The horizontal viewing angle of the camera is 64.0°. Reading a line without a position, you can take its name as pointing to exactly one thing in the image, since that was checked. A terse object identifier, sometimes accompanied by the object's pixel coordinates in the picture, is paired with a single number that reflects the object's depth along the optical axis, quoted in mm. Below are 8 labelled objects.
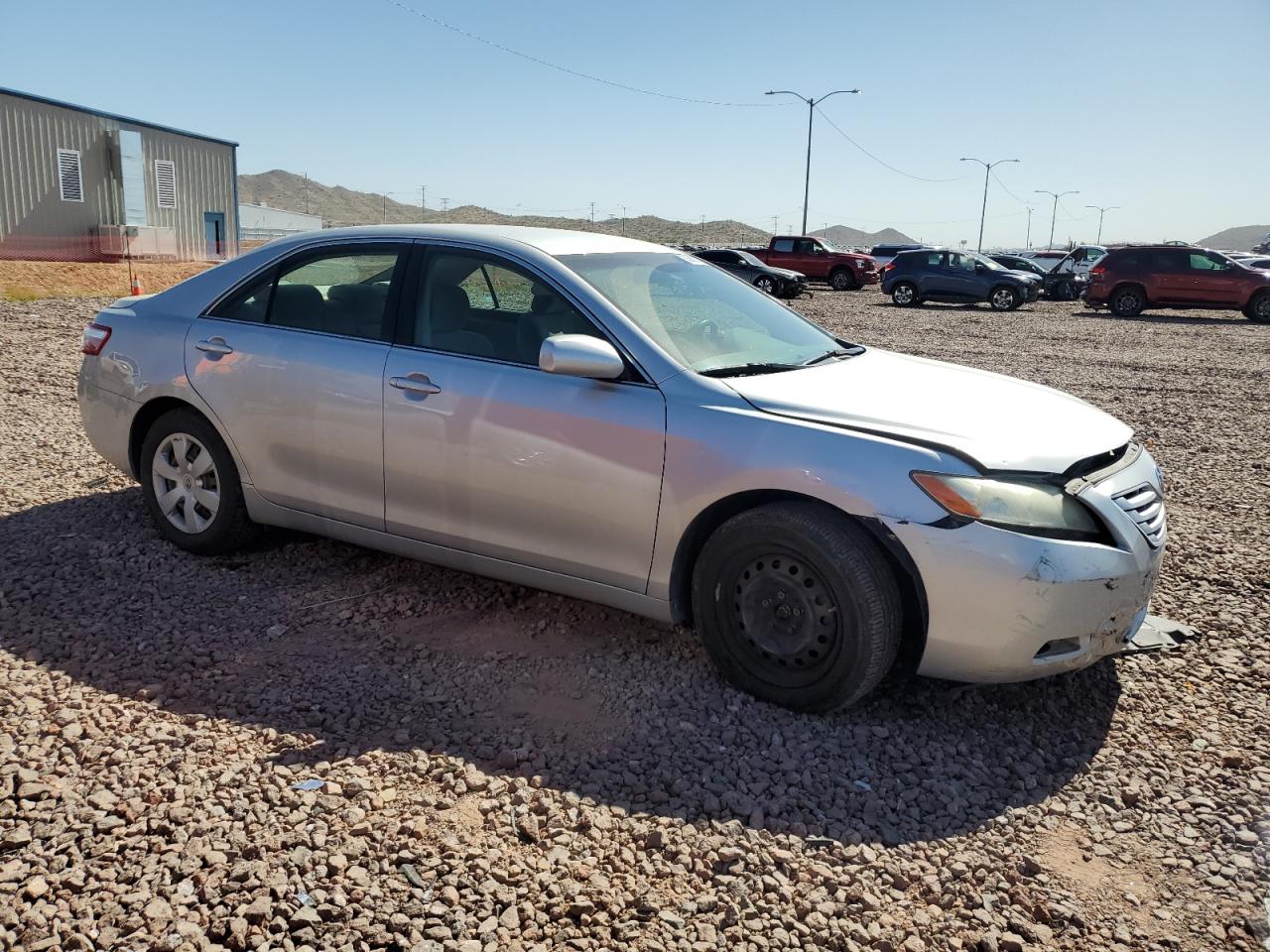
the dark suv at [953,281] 27188
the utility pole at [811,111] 48491
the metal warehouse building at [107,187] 28719
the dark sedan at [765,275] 27797
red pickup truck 34656
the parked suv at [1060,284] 32625
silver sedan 3383
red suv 24281
